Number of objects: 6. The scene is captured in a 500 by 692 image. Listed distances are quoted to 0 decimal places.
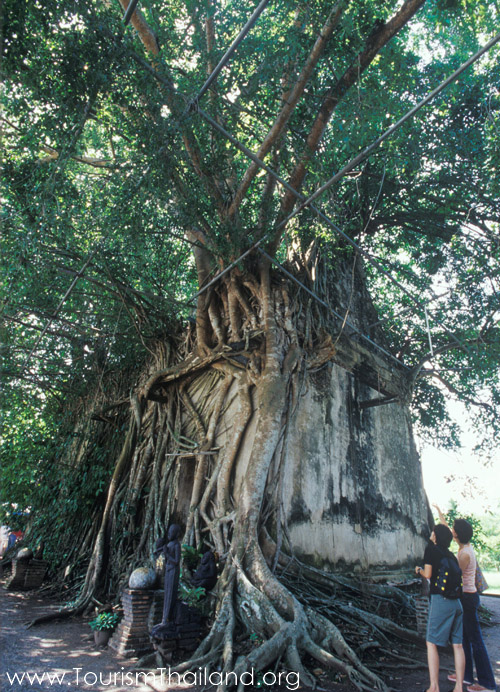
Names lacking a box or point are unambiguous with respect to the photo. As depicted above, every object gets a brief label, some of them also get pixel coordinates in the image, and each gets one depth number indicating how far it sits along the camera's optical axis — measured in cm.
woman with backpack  294
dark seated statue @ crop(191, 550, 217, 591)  454
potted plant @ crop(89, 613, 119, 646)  427
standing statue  381
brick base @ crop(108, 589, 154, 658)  391
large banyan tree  429
